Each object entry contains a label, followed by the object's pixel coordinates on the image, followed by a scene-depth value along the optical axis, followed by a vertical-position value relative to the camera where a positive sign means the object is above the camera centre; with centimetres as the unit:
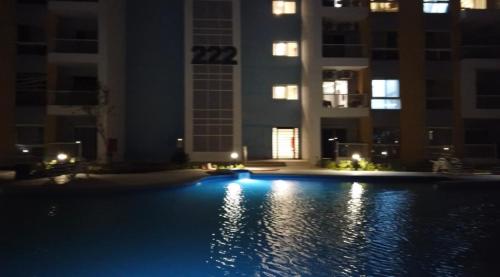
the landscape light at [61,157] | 2555 -52
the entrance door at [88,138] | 2931 +61
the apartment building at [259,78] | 2786 +444
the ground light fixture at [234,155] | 2869 -51
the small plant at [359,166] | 2559 -107
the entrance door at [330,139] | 3067 +53
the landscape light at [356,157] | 2617 -57
